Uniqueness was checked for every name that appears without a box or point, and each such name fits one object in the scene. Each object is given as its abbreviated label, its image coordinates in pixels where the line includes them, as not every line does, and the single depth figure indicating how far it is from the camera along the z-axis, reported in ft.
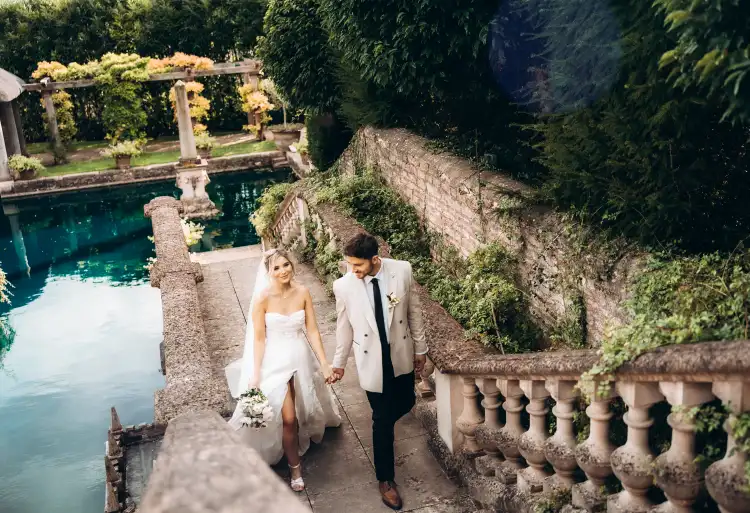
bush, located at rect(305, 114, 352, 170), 42.34
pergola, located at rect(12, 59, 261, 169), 80.53
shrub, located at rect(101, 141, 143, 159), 77.61
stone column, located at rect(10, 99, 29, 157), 81.46
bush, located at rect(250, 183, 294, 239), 41.47
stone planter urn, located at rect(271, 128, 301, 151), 82.28
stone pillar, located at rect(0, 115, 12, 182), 73.79
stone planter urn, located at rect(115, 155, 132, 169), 77.92
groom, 15.60
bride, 17.03
